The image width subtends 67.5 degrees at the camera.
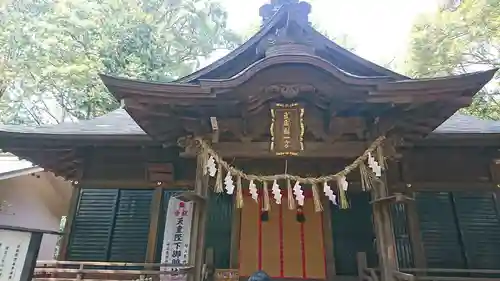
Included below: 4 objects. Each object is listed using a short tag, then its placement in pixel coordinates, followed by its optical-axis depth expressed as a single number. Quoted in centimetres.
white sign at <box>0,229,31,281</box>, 416
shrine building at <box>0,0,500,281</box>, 487
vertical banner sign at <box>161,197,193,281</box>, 588
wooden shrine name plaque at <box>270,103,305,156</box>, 518
